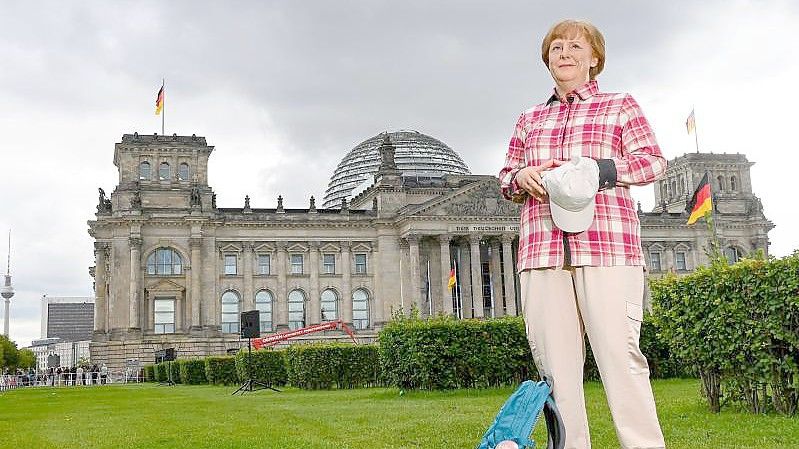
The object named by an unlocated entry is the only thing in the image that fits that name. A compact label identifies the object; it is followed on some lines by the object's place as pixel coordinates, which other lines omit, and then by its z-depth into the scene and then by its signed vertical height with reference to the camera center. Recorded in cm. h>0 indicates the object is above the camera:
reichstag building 6444 +738
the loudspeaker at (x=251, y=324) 3225 +92
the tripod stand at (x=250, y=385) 3106 -147
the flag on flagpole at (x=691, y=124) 5944 +1464
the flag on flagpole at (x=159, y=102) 6556 +1966
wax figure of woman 482 +52
